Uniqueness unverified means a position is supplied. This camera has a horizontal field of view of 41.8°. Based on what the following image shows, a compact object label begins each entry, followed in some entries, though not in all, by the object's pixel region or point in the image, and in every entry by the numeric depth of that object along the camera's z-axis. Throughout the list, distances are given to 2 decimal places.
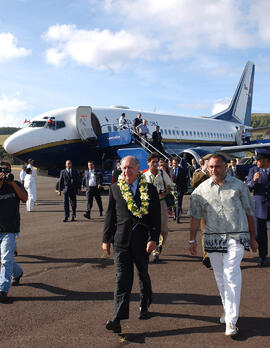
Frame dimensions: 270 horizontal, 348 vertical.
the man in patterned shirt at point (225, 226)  3.71
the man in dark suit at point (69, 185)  10.84
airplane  16.52
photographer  4.82
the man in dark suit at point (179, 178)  10.99
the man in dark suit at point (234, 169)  13.79
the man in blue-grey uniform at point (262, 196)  6.09
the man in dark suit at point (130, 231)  3.86
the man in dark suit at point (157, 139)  18.77
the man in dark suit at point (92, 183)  11.44
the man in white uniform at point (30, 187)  13.17
